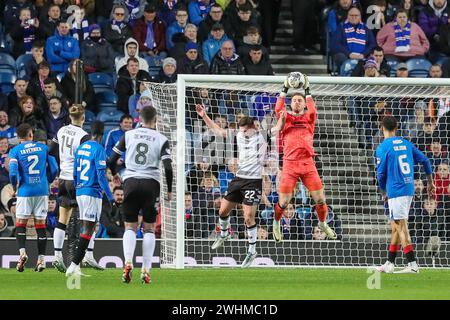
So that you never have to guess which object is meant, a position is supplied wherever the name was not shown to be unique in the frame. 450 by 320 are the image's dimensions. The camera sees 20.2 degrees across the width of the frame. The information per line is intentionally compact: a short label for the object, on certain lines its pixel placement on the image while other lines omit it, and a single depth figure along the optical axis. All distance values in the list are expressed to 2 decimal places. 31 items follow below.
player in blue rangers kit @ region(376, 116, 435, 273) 15.98
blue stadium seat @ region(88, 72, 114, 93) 22.62
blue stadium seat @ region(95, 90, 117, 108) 22.48
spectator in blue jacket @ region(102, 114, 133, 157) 20.98
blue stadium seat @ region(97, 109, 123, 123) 21.94
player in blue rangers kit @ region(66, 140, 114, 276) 15.21
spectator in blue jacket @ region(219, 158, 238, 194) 19.42
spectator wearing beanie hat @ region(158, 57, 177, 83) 22.12
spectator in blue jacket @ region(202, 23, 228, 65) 22.88
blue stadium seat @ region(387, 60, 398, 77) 23.09
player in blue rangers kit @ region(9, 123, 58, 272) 17.12
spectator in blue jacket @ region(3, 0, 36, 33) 23.03
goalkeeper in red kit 16.94
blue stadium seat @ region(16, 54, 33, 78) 22.55
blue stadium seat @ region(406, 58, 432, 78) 23.11
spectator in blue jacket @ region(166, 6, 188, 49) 23.17
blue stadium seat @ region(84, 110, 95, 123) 21.80
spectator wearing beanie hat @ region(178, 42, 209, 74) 22.06
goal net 18.97
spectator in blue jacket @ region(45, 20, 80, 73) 22.59
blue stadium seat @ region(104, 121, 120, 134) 21.80
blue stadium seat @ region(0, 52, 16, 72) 22.59
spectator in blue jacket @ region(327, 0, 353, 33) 23.64
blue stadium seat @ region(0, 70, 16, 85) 22.56
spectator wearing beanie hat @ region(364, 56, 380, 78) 21.77
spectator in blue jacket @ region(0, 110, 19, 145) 21.19
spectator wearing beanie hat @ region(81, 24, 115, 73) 22.62
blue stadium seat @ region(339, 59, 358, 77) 22.73
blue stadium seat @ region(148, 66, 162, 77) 23.00
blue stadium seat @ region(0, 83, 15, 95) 22.42
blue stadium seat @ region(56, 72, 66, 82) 22.59
